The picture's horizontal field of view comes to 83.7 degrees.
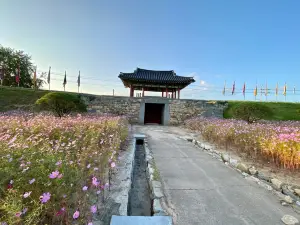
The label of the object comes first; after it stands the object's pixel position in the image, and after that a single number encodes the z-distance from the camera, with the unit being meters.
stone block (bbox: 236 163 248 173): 3.84
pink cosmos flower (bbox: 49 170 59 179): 1.58
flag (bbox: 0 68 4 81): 20.08
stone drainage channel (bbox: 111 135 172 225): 1.91
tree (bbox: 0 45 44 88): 21.25
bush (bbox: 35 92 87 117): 8.85
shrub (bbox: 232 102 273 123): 9.85
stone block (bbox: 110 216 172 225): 1.84
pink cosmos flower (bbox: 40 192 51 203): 1.35
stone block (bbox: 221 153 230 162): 4.58
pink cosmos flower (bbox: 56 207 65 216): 1.54
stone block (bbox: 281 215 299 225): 2.05
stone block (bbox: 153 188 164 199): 2.59
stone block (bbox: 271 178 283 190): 3.05
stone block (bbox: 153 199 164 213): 2.23
